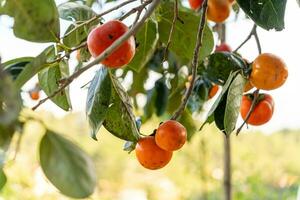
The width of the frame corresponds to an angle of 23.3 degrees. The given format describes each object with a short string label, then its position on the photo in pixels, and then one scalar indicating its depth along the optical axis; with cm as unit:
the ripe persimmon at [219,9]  121
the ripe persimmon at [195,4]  127
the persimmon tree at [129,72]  73
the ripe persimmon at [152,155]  101
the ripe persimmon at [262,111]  110
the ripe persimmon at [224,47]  135
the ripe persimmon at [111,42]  83
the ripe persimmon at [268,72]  100
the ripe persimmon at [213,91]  132
